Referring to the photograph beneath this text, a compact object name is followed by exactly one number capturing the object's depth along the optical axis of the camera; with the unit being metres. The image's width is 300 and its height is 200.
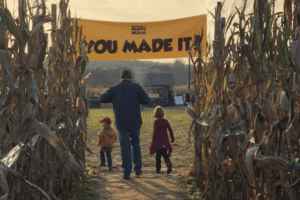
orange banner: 11.87
